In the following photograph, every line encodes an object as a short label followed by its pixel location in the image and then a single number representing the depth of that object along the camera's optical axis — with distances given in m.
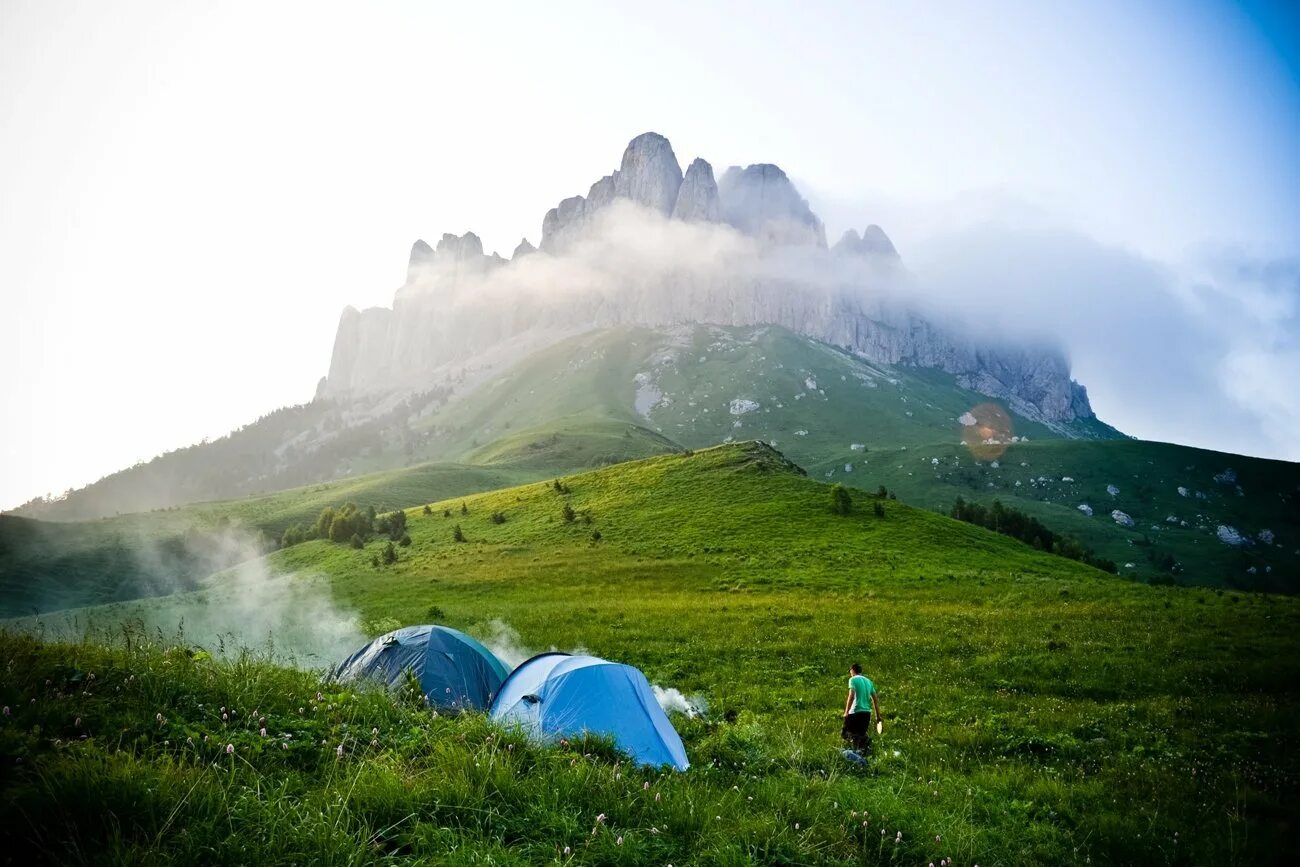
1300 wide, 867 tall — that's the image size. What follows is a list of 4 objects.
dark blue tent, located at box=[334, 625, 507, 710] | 14.89
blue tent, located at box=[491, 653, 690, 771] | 11.05
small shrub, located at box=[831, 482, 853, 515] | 65.06
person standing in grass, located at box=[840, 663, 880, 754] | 14.77
